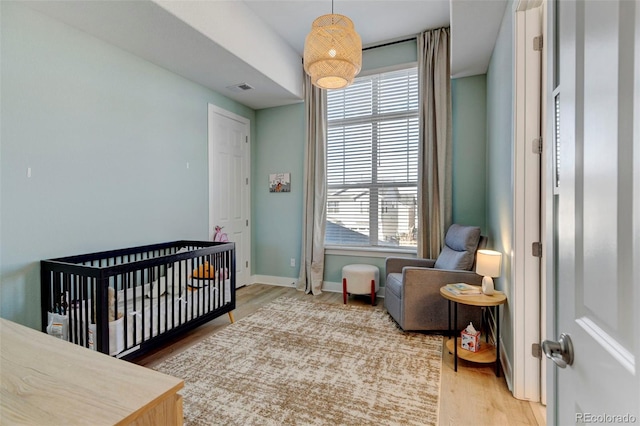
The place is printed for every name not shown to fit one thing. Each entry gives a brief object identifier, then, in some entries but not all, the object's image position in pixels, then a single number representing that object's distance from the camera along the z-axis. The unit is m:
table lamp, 2.24
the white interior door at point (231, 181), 3.92
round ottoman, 3.67
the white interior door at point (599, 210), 0.48
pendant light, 2.41
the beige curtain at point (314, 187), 4.16
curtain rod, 3.76
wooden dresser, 0.64
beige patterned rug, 1.72
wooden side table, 2.13
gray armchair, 2.73
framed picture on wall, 4.50
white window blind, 3.88
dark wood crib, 1.95
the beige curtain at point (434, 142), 3.53
